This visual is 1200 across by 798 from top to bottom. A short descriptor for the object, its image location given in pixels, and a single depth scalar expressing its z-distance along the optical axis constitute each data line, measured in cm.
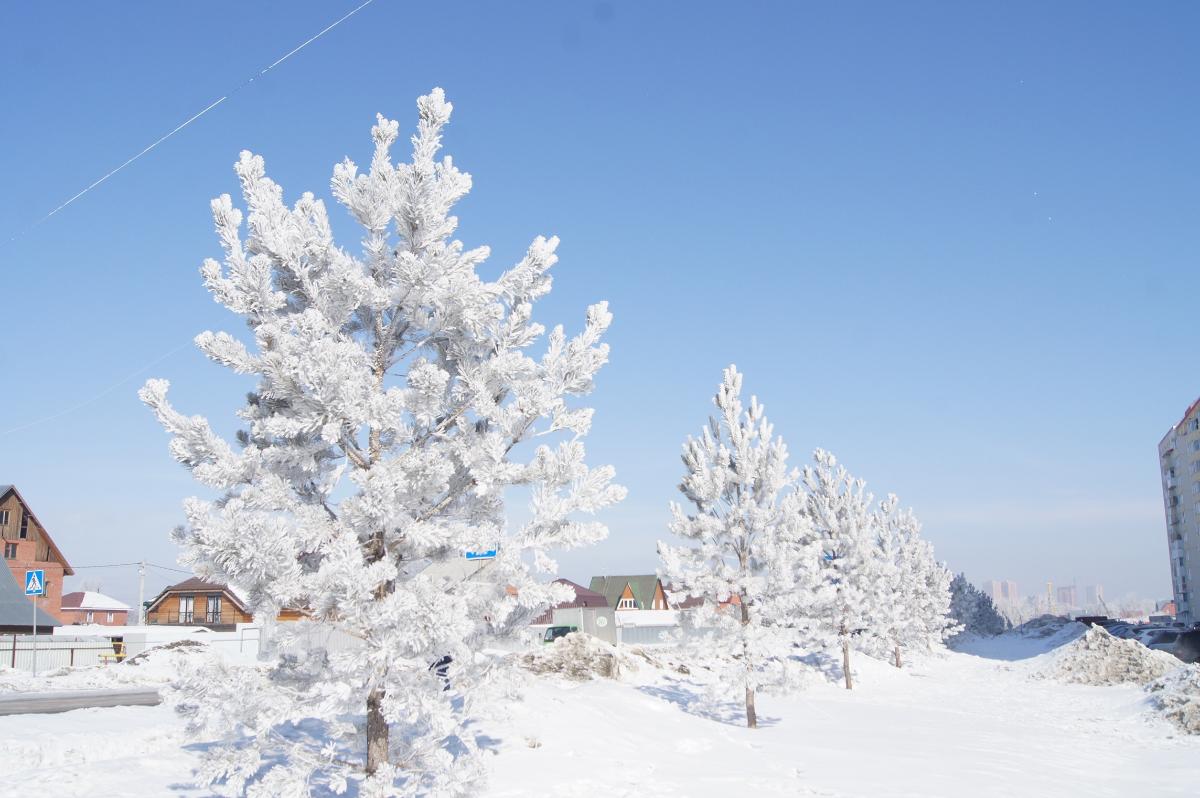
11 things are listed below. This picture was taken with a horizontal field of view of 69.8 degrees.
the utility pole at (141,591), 5220
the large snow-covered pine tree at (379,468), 790
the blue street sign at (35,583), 3241
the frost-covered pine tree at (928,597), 5405
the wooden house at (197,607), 5572
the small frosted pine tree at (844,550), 3809
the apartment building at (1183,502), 8650
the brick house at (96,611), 7720
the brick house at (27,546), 4916
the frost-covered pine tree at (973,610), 8381
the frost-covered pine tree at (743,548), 2281
